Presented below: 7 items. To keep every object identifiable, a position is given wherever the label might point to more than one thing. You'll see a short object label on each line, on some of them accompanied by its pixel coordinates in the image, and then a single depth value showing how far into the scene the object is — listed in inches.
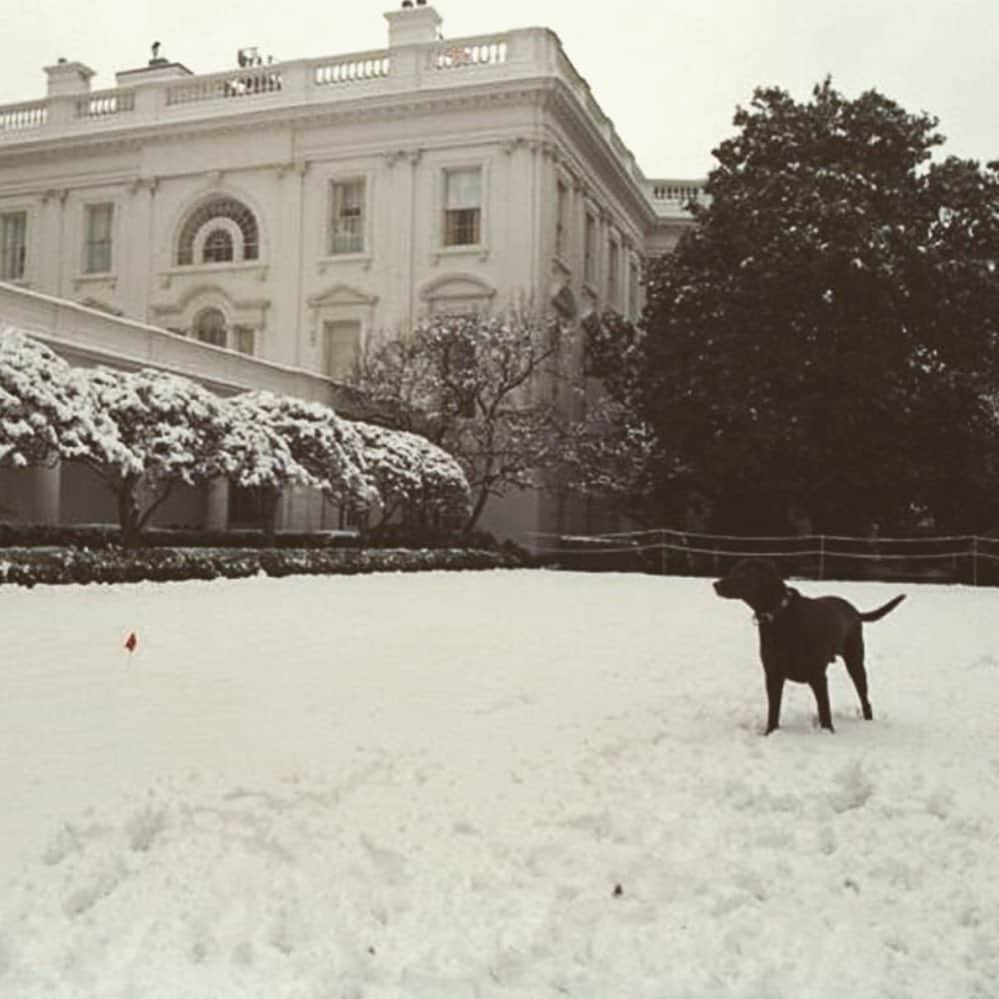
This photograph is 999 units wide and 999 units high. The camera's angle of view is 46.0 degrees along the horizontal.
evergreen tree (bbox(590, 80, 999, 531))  993.5
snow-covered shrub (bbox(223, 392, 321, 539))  694.2
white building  1243.2
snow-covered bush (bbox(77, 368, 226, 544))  623.8
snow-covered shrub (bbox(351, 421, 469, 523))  885.2
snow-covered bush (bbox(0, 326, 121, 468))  534.3
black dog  223.1
